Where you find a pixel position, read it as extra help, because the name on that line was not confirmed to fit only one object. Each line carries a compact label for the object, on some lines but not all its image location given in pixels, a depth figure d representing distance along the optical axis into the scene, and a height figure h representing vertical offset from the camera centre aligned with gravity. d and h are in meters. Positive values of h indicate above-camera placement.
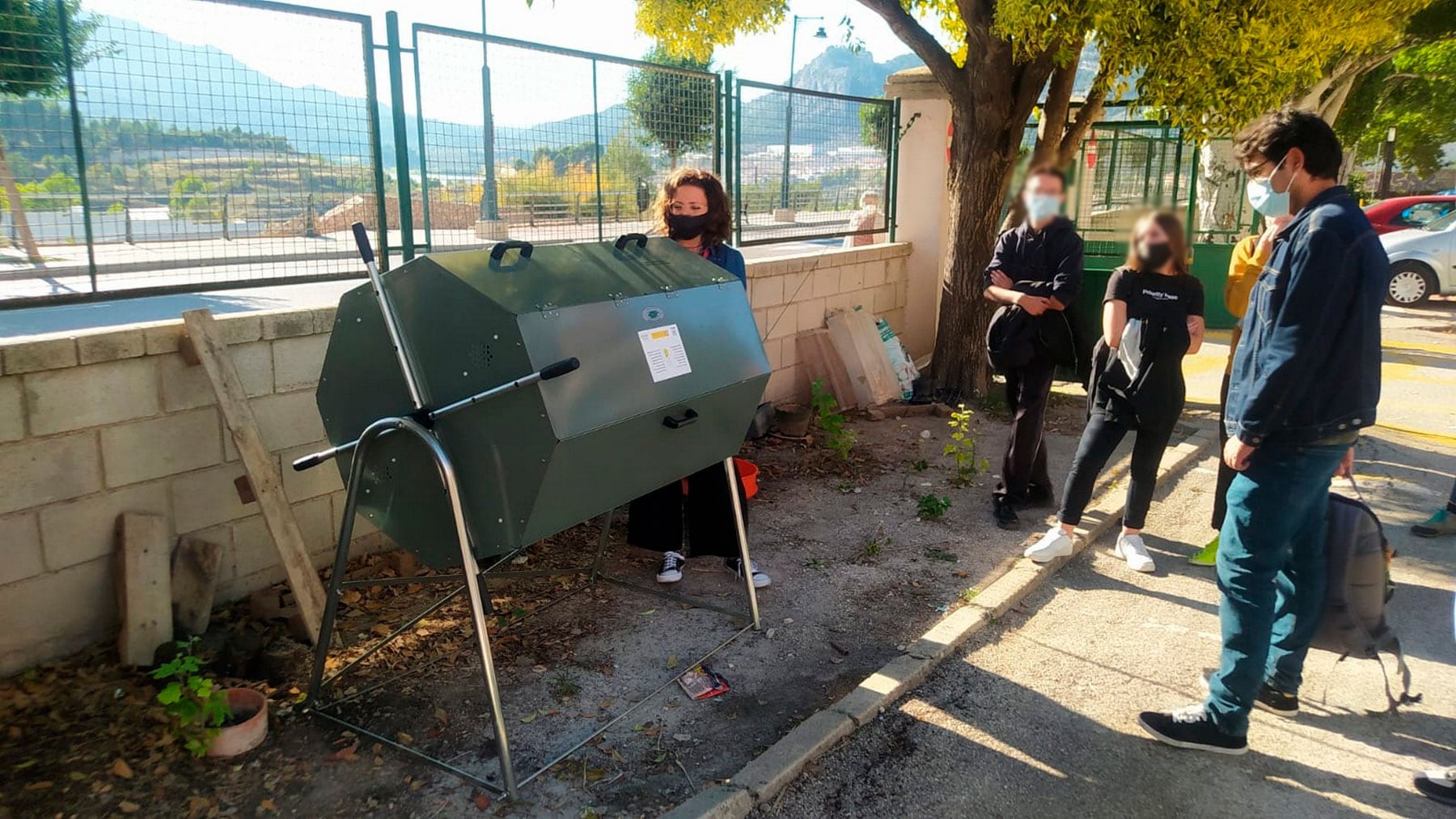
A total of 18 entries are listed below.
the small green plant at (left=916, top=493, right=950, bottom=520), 5.31 -1.57
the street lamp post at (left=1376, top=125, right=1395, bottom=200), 31.90 +2.15
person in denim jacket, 2.71 -0.50
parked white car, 14.78 -0.54
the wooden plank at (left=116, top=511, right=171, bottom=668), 3.34 -1.29
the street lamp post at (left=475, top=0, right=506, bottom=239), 4.98 +0.15
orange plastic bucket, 4.89 -1.31
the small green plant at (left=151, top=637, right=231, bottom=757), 2.87 -1.47
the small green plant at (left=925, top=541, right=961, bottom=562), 4.77 -1.65
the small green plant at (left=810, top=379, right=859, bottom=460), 6.21 -1.34
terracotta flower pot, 2.97 -1.58
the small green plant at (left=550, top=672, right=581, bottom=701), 3.43 -1.68
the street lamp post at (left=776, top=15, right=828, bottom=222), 7.75 +0.62
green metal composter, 2.66 -0.52
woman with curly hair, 4.11 -1.22
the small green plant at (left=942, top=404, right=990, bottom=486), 5.70 -1.47
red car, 16.52 +0.25
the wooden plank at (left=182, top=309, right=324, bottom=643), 3.51 -0.89
